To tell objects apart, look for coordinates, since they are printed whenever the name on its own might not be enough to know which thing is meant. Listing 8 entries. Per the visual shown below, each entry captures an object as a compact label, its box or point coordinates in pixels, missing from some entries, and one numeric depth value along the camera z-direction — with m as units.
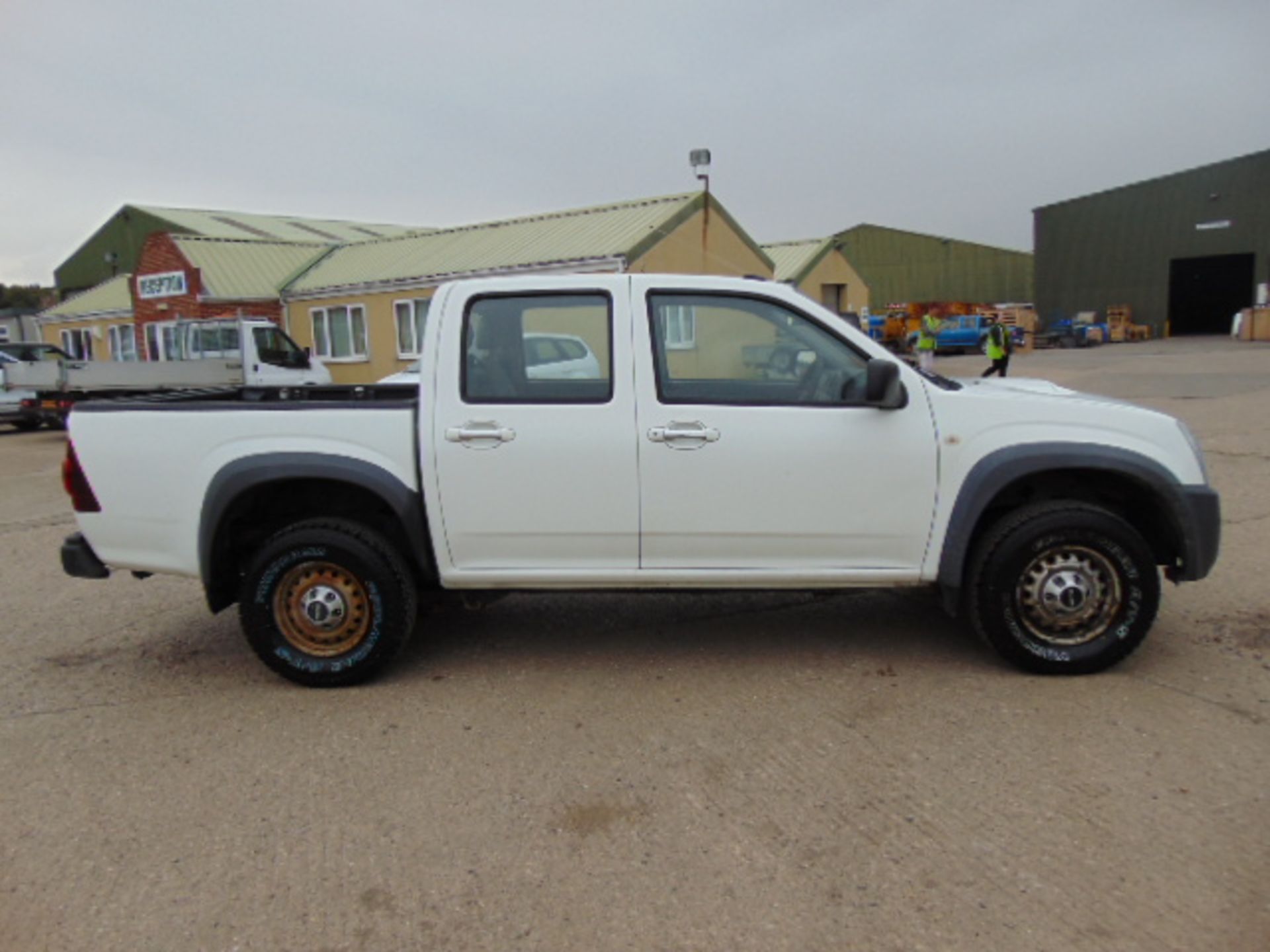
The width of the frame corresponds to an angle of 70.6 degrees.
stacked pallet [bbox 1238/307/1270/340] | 36.38
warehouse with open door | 41.31
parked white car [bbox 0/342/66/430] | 17.45
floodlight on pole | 17.03
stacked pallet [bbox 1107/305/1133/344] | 42.31
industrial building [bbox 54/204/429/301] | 33.78
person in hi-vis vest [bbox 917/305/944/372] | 25.53
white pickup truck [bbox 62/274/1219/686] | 4.10
